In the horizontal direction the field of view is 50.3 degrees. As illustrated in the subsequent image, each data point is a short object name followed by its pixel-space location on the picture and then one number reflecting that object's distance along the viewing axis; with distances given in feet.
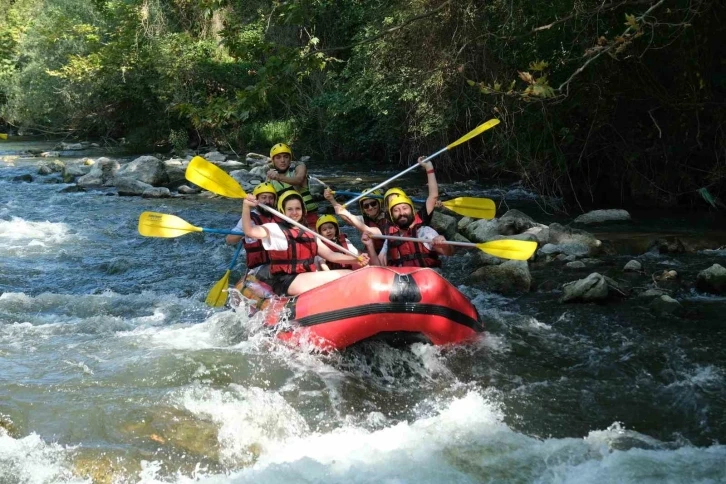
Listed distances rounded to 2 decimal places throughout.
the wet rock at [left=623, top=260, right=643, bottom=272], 21.09
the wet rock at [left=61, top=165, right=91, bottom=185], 46.18
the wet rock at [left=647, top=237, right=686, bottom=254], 22.86
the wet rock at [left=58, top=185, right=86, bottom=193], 41.01
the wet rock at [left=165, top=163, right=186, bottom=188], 43.06
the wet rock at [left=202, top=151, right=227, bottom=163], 56.23
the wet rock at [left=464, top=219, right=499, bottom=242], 25.50
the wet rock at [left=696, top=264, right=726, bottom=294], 18.84
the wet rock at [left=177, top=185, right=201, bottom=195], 39.99
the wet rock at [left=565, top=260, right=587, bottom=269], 21.85
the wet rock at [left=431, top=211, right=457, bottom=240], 26.86
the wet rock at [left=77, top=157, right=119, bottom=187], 44.01
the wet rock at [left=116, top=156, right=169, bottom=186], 42.37
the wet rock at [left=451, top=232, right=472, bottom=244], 26.07
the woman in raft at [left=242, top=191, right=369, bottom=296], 16.51
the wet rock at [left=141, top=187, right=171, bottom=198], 39.42
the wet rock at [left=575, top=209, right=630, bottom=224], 27.53
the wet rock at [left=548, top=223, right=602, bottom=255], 23.12
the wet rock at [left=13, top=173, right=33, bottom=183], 46.11
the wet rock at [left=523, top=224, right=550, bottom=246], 24.32
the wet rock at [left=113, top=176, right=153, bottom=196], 40.27
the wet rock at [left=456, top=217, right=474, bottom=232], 27.40
